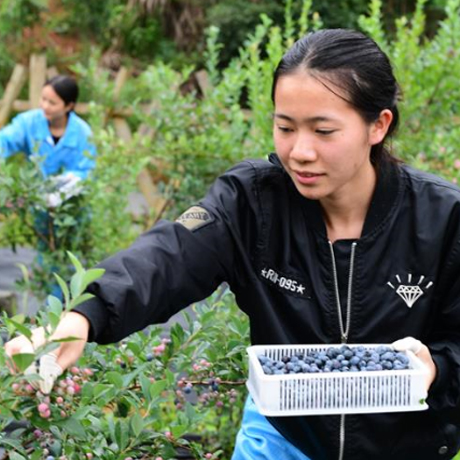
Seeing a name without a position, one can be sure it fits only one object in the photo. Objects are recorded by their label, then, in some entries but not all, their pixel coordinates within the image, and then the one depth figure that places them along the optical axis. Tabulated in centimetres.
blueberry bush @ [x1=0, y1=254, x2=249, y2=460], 171
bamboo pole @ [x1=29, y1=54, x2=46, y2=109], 1095
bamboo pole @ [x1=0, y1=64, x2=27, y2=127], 1113
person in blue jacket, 607
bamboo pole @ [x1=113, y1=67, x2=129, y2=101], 1094
